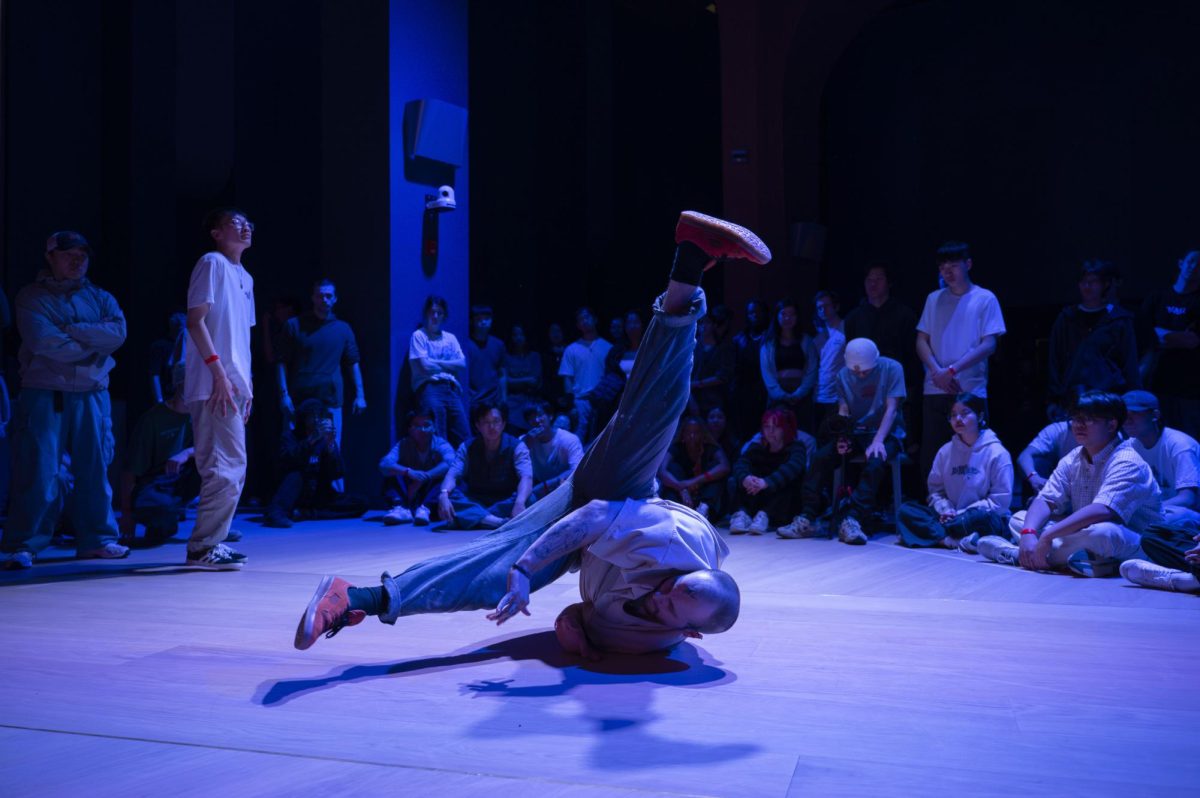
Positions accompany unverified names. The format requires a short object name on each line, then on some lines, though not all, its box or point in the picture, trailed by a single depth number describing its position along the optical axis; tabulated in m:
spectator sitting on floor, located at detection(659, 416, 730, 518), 6.46
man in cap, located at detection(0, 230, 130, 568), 4.62
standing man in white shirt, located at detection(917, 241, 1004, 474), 5.84
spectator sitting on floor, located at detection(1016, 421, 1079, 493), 5.52
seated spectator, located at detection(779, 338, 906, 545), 5.96
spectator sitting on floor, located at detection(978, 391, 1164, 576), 4.19
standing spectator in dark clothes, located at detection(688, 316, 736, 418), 7.03
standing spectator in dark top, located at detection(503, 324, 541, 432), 7.93
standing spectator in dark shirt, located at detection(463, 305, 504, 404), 7.89
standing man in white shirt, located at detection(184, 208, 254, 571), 4.32
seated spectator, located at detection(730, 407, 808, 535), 6.26
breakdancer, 2.50
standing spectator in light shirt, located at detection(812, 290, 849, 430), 6.77
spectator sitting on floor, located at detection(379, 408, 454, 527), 6.87
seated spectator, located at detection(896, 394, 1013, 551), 5.28
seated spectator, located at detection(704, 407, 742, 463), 6.77
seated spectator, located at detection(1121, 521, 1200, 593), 3.82
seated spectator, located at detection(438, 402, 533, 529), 6.32
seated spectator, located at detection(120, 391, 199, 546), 5.59
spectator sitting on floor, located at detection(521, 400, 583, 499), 6.42
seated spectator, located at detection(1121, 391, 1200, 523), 4.75
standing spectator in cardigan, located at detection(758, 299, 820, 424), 6.67
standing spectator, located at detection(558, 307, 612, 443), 8.03
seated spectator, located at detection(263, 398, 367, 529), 6.90
